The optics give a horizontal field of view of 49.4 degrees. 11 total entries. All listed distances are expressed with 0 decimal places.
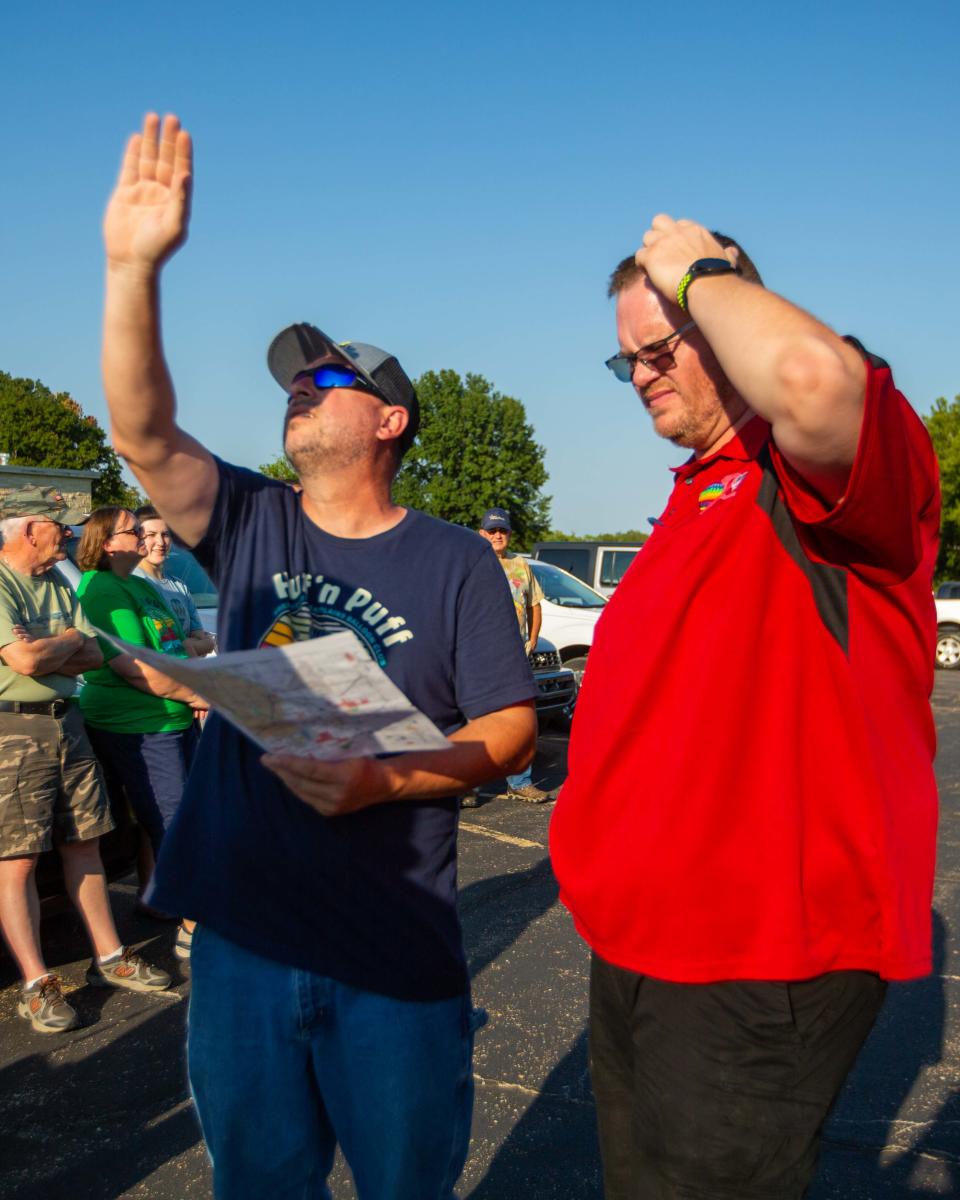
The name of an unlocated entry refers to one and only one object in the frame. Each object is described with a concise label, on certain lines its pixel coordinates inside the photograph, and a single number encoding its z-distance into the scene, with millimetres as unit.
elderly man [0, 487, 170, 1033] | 4211
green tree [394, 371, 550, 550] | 67375
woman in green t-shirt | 4844
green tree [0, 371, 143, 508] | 55125
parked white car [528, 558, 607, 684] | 12695
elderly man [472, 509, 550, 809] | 8367
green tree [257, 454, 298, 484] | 58500
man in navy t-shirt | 1928
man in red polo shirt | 1621
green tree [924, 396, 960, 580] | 40281
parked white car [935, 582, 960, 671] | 21641
